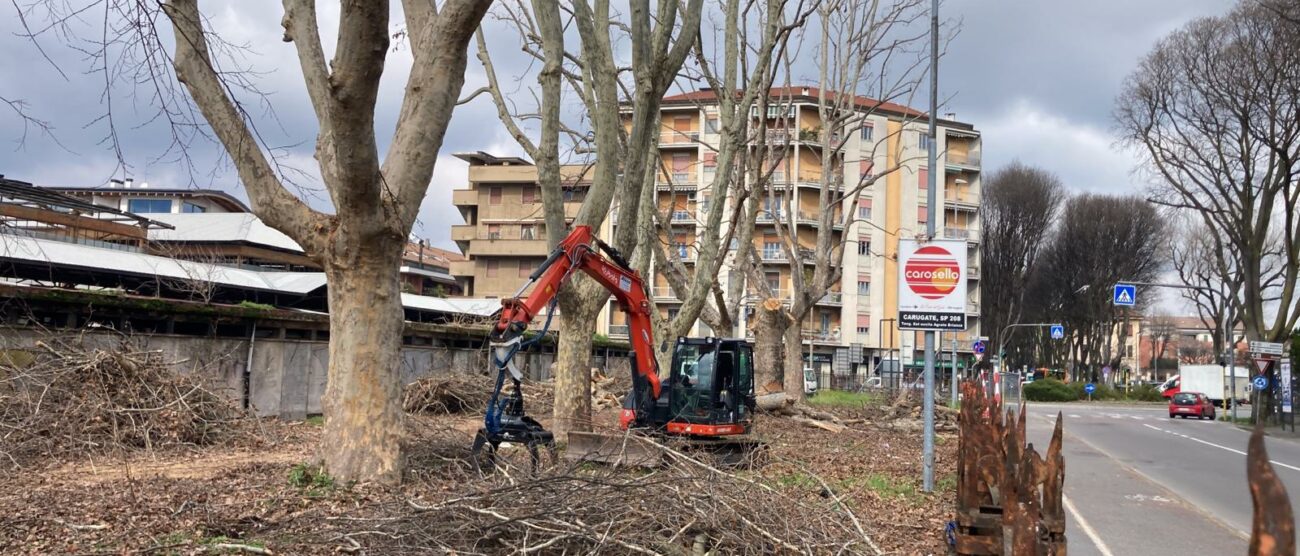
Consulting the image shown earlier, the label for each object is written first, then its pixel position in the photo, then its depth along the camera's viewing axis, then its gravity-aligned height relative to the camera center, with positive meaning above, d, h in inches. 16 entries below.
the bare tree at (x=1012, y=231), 2495.1 +318.7
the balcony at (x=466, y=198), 2694.4 +374.3
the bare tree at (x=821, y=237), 1053.2 +131.7
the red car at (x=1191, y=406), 1765.5 -69.5
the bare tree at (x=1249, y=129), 1238.3 +314.9
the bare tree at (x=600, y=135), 598.5 +125.5
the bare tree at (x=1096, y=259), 2477.9 +258.7
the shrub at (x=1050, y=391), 2561.5 -76.5
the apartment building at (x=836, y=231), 2446.6 +312.5
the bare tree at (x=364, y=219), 357.4 +41.5
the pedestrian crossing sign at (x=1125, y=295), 1584.6 +108.7
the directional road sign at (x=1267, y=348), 1357.0 +28.0
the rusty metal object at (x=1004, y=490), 209.6 -32.3
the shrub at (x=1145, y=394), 2723.9 -80.4
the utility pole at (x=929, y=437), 463.9 -36.6
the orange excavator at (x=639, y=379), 430.6 -18.2
